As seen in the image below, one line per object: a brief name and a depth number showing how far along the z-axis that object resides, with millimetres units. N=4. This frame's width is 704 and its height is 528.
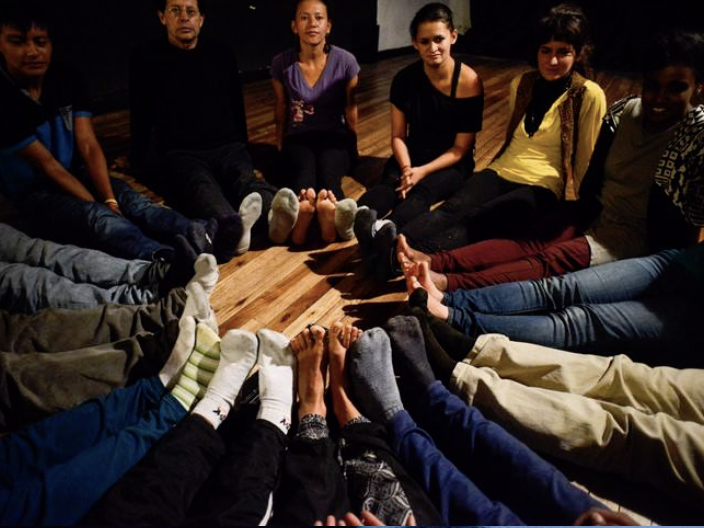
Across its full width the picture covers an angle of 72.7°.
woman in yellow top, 1805
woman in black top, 2113
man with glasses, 2176
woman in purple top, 2334
